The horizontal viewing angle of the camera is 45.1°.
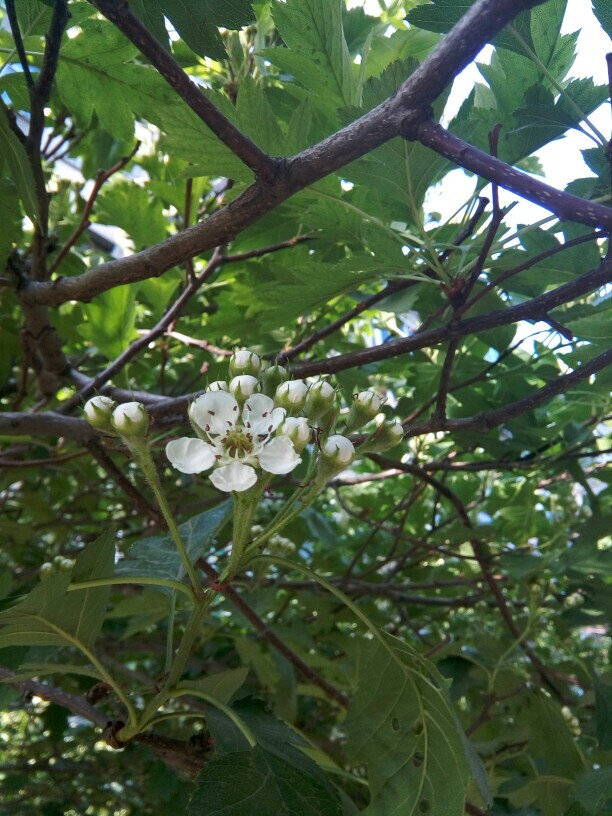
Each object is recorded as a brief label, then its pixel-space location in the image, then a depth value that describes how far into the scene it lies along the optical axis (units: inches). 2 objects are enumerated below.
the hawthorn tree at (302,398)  4.3
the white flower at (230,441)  4.0
